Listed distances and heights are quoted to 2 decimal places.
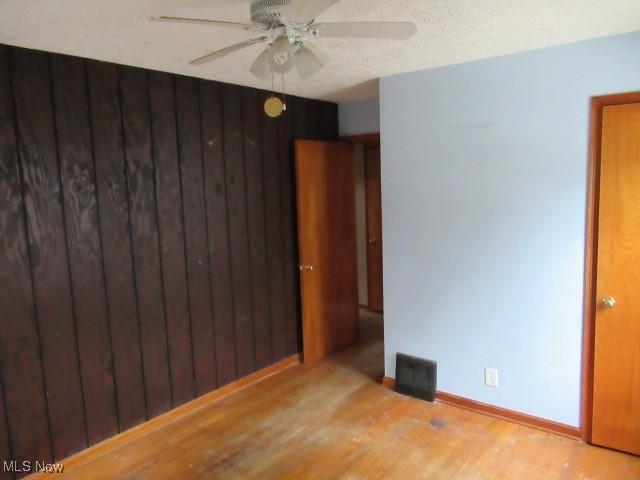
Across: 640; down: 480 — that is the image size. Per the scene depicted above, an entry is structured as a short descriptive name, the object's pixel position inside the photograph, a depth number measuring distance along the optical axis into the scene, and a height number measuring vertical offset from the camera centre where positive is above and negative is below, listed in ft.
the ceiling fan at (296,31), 4.62 +1.84
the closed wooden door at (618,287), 7.74 -1.81
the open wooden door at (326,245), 12.27 -1.48
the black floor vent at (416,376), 10.27 -4.30
